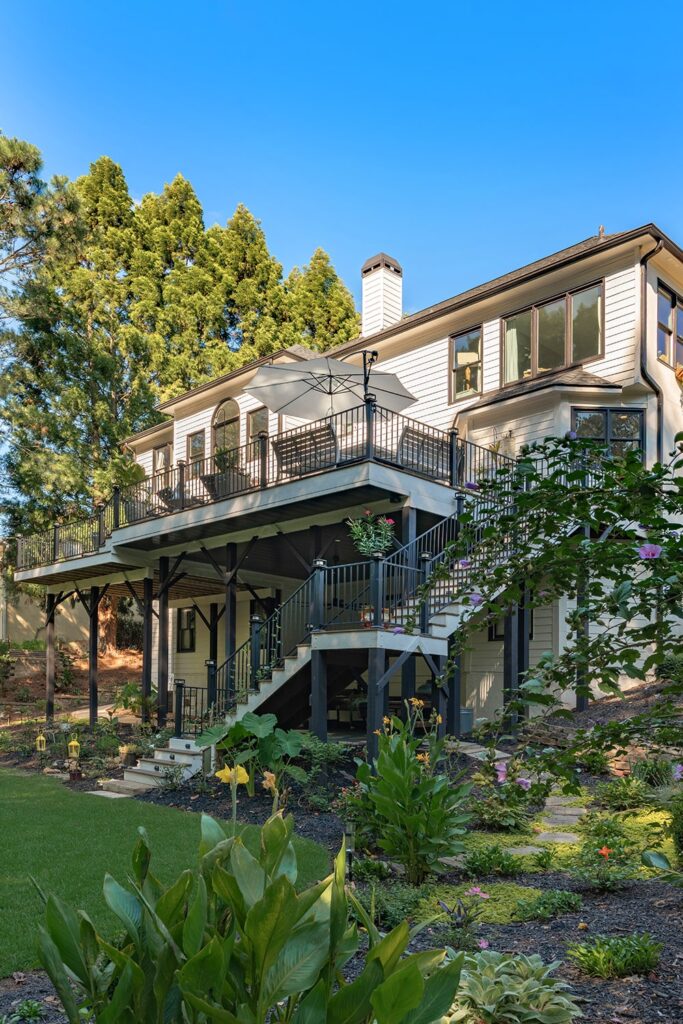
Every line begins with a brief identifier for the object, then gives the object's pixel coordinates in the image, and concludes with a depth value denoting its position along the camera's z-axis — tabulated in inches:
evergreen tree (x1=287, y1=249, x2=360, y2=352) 1434.5
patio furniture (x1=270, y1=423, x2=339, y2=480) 549.6
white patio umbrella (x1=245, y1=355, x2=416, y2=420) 555.5
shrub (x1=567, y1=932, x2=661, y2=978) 159.0
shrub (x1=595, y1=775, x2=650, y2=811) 356.5
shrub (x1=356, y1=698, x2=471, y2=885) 245.8
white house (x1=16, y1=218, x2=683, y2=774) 487.5
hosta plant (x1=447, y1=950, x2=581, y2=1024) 135.3
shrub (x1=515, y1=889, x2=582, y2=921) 207.5
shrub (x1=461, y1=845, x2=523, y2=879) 259.4
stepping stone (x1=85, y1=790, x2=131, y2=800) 457.1
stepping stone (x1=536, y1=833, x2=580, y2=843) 320.2
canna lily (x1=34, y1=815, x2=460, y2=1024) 80.0
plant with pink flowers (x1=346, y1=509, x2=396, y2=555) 481.7
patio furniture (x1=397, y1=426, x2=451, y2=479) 543.5
